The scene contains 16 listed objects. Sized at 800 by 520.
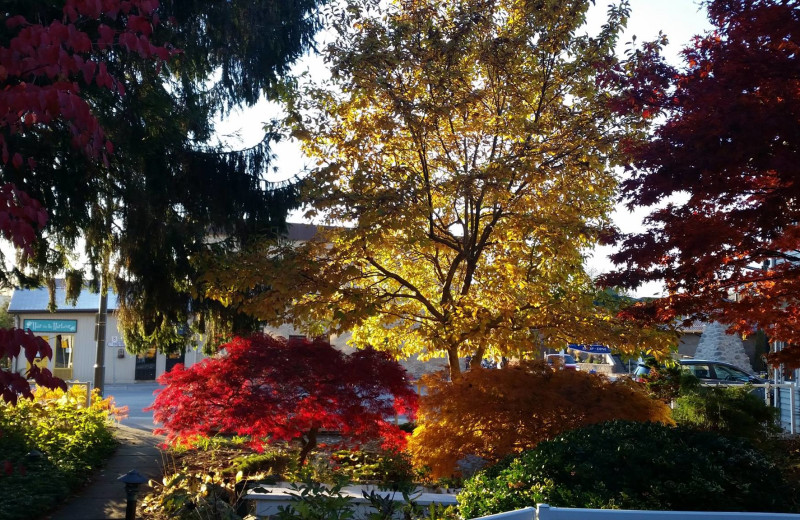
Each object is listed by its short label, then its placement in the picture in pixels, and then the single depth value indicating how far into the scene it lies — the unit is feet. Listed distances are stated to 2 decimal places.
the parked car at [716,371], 82.43
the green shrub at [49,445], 29.66
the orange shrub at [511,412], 27.86
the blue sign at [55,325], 123.03
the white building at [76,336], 120.37
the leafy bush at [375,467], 34.42
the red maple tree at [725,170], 23.15
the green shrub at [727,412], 38.17
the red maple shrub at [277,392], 29.63
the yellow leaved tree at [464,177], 31.78
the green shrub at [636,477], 17.76
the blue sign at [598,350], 79.10
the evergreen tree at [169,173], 32.78
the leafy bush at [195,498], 23.44
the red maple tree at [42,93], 11.66
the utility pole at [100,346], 54.95
